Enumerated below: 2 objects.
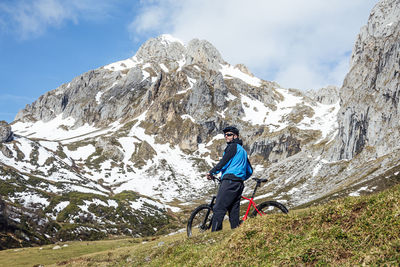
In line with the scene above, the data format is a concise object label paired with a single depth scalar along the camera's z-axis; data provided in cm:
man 1288
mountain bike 1318
